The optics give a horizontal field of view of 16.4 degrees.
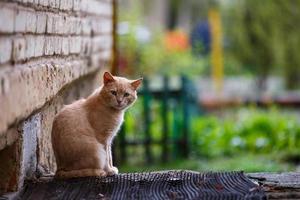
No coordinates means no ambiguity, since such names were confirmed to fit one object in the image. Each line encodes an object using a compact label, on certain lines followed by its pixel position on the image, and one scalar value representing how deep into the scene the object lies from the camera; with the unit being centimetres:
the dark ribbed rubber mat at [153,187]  558
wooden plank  555
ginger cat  656
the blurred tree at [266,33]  2476
